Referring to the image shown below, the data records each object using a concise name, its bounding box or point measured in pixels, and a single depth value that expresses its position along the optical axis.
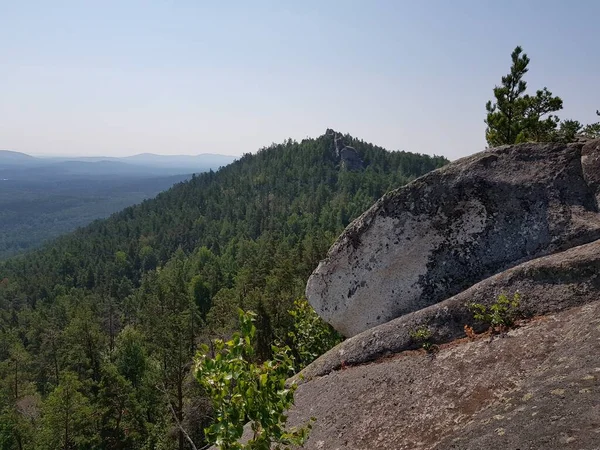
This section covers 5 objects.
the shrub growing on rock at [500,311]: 9.86
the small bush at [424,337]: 10.56
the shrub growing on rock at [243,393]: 5.38
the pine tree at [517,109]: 24.91
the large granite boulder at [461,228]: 12.19
